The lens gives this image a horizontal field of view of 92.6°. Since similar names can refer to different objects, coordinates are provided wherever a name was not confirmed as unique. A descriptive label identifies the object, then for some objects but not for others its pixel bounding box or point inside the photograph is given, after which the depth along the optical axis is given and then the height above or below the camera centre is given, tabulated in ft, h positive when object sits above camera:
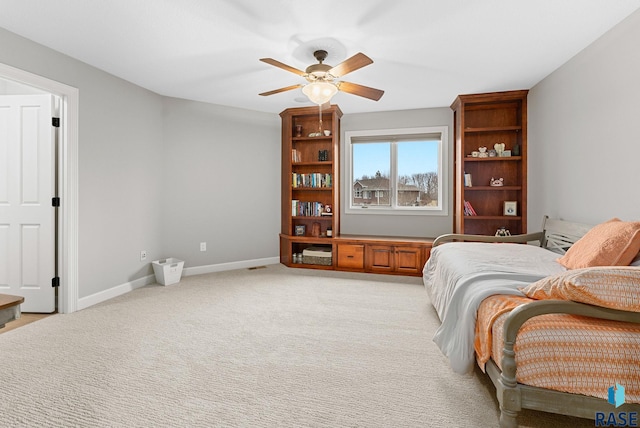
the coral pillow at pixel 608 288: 4.15 -1.03
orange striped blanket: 4.11 -1.96
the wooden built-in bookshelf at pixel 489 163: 13.34 +2.23
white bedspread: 5.47 -1.38
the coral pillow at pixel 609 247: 6.23 -0.75
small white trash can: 12.83 -2.56
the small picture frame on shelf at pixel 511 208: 13.60 +0.18
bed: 4.13 -1.84
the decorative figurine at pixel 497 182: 13.71 +1.35
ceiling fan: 8.71 +3.91
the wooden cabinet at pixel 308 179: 15.62 +1.69
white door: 9.66 +0.64
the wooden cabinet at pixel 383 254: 14.01 -2.01
